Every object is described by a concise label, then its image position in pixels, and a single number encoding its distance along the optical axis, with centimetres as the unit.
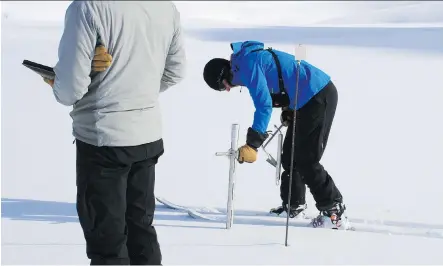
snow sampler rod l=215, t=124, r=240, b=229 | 727
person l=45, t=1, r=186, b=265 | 444
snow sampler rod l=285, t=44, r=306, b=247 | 682
